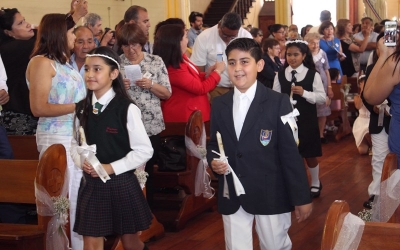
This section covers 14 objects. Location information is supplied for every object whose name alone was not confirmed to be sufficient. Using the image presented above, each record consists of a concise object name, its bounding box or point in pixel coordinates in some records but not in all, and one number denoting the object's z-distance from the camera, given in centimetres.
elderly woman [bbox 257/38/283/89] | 928
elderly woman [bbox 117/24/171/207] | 525
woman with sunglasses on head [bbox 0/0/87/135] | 518
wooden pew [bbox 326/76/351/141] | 1030
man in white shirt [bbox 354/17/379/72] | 1213
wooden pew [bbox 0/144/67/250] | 385
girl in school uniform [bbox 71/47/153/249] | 377
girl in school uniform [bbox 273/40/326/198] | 636
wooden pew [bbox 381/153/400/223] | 331
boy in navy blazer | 360
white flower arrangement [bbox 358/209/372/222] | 340
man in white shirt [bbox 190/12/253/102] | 712
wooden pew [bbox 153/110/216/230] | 575
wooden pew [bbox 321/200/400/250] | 240
